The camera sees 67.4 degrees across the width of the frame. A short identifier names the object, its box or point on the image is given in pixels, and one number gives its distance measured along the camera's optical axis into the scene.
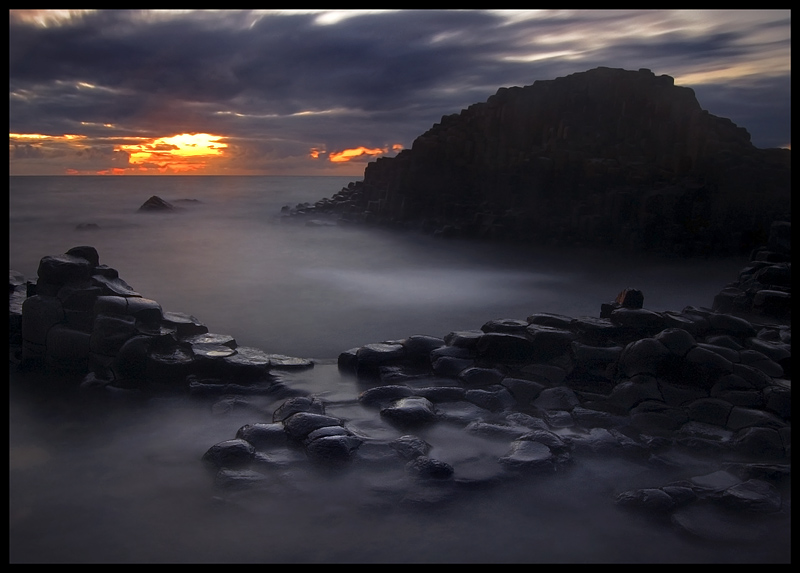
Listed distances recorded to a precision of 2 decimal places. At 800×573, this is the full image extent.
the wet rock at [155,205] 41.16
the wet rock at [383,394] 5.64
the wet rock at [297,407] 5.21
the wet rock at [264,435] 4.67
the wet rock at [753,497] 3.81
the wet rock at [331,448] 4.39
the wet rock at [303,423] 4.73
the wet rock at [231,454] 4.35
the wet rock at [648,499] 3.81
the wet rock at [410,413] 5.16
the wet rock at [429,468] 4.16
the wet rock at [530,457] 4.32
